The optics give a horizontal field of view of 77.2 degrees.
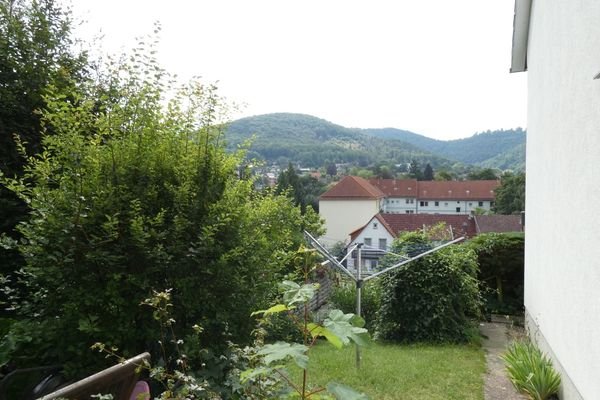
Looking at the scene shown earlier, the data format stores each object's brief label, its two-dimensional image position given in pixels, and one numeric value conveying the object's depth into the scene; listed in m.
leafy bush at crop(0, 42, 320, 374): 2.33
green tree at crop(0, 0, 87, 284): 3.56
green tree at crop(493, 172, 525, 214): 54.47
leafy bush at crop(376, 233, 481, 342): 7.51
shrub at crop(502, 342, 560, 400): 4.21
